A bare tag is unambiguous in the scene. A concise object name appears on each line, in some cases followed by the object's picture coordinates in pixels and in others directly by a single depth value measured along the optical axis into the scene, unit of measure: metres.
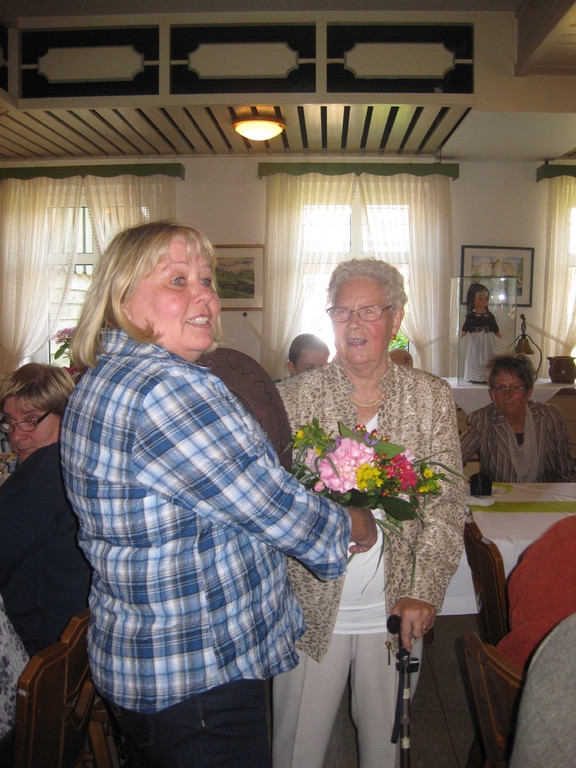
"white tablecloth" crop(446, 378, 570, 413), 5.11
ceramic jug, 5.84
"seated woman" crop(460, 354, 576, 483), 3.35
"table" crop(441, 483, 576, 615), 2.39
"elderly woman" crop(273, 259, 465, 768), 1.53
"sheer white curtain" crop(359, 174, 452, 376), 6.60
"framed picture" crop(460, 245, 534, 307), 6.70
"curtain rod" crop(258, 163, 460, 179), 6.61
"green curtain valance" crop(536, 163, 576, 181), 6.59
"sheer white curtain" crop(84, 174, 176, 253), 6.75
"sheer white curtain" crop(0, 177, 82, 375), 7.01
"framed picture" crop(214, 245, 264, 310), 6.77
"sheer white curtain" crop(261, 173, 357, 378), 6.68
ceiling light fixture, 5.25
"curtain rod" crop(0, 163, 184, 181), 6.70
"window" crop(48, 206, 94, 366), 7.10
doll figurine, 5.60
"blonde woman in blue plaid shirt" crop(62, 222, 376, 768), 0.92
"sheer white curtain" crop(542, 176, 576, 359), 6.66
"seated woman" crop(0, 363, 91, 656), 1.67
